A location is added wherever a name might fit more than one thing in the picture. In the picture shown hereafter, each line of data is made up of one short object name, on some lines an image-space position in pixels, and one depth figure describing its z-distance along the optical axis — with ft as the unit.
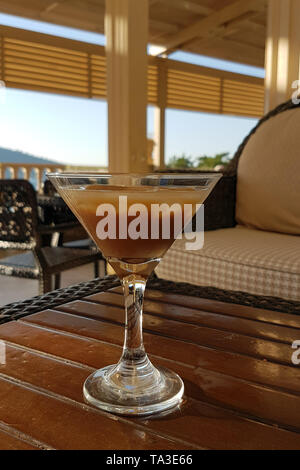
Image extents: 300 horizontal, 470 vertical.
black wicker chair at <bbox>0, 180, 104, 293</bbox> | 6.22
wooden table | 1.38
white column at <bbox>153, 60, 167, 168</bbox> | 20.86
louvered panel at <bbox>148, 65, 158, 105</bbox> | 21.01
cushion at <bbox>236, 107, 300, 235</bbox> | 5.54
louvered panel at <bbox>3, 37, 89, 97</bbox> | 16.49
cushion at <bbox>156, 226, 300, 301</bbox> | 4.03
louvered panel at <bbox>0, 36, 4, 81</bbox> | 16.30
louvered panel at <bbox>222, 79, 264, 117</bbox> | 24.89
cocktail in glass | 1.59
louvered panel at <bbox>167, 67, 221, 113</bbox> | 21.95
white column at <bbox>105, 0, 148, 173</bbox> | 9.58
